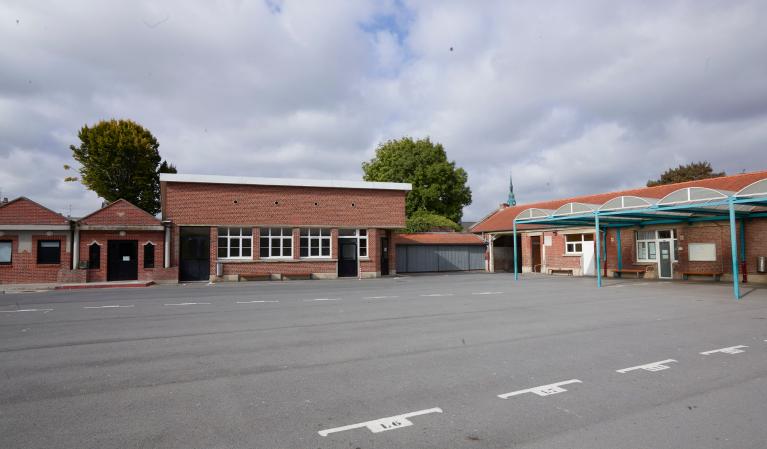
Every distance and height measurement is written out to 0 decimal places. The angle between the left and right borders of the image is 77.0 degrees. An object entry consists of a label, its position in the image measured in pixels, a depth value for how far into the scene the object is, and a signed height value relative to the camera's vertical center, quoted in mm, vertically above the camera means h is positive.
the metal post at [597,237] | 19364 +527
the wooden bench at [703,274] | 21547 -1152
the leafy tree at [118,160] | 37562 +7568
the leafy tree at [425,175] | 47969 +7766
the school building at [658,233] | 18266 +843
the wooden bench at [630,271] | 24625 -1125
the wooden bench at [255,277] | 26059 -1278
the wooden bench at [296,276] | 26875 -1302
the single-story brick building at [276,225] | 25719 +1602
